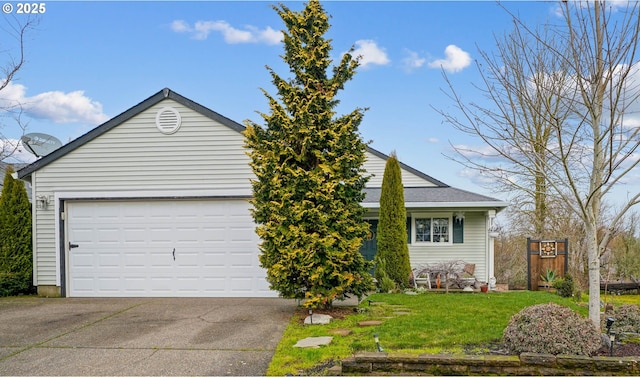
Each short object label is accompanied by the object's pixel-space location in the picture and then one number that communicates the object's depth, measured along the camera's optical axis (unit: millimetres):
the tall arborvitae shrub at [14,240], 9258
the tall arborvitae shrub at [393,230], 10062
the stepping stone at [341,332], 5657
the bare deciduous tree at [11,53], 10946
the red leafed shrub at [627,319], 5383
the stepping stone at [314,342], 5137
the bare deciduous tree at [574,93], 4543
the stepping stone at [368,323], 6127
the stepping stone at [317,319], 6352
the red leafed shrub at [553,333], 4176
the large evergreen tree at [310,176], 6488
